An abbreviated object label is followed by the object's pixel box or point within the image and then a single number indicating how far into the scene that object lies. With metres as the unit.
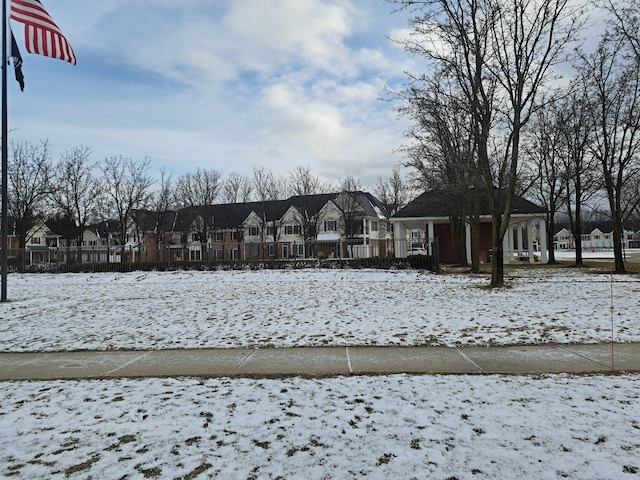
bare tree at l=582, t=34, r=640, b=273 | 21.11
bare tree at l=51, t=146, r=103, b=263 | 38.38
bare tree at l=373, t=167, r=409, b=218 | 62.91
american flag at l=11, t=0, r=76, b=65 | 12.83
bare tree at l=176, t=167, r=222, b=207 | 52.19
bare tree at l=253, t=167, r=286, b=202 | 59.00
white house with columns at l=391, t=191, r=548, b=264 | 31.19
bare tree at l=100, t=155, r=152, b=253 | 41.31
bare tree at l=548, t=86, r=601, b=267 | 25.06
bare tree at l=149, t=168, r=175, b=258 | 44.56
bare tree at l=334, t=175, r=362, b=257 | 52.16
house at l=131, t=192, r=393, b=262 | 46.66
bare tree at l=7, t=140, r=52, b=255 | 34.25
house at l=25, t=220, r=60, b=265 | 30.52
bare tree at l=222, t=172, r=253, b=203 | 60.53
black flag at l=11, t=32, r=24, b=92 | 14.12
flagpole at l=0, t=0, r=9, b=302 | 14.73
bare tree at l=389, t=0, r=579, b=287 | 15.97
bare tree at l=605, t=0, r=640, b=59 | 18.56
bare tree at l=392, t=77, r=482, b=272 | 19.17
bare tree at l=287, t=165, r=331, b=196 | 54.50
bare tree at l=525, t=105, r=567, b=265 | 29.14
